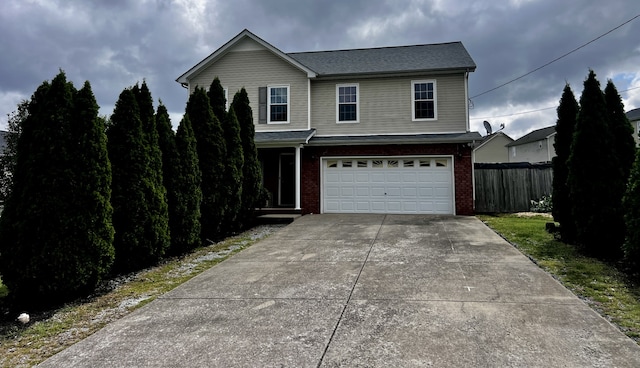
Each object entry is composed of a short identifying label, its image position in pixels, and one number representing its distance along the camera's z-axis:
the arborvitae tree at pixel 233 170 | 9.32
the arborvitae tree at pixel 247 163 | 10.62
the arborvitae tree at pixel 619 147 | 6.09
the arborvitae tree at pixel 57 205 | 4.25
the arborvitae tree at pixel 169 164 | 7.03
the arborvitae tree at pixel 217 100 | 9.75
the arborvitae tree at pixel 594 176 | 6.18
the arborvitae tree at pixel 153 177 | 6.11
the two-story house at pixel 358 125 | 12.89
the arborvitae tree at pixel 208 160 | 8.62
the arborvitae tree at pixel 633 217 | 4.89
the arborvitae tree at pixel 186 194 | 7.12
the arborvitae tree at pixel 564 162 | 7.57
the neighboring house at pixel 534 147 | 34.03
